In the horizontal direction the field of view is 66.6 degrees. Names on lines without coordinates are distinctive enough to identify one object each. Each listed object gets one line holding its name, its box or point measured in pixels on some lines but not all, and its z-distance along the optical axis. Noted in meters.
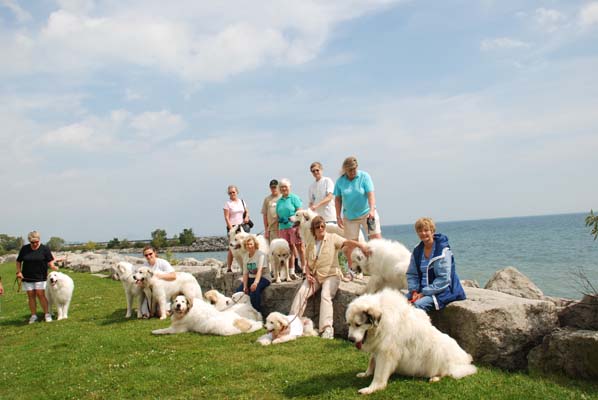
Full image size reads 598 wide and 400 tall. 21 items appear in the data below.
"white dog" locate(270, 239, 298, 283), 9.44
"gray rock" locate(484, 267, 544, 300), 10.84
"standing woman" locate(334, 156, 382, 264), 8.51
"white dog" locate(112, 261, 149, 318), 10.44
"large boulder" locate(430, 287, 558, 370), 5.98
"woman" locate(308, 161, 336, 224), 9.69
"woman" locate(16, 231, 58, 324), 11.05
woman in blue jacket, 6.02
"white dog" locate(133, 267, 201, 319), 9.95
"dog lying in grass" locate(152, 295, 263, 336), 8.39
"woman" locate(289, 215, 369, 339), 7.98
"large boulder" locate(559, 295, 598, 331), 6.25
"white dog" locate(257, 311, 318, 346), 7.37
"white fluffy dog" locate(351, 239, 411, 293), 6.97
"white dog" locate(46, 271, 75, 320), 11.36
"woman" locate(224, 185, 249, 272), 11.16
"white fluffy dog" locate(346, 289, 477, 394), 4.91
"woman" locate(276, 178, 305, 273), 9.84
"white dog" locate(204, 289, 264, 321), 9.05
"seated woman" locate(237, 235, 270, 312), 9.38
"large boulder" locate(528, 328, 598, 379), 5.35
